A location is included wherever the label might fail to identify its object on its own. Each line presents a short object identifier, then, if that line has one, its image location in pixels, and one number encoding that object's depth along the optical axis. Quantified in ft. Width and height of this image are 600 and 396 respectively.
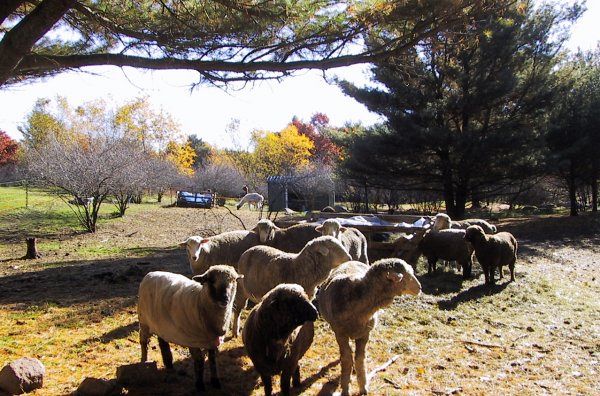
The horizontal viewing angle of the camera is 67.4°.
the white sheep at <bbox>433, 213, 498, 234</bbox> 36.60
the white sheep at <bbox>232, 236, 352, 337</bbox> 18.07
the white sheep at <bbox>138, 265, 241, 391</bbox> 13.82
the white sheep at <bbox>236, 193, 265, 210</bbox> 45.73
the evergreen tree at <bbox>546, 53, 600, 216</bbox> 66.74
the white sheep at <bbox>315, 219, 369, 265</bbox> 25.46
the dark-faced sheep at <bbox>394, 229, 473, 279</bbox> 32.42
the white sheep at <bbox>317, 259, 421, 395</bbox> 13.87
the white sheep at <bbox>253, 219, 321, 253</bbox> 26.94
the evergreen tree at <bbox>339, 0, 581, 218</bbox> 60.23
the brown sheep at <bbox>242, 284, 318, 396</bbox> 12.78
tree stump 40.86
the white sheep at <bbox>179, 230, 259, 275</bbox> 23.61
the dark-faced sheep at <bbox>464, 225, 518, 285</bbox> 30.27
